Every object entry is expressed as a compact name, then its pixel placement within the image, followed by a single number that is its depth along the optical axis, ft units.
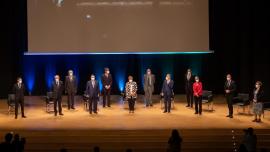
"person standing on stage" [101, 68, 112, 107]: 60.49
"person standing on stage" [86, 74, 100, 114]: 56.24
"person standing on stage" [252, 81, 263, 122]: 50.42
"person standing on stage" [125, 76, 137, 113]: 55.98
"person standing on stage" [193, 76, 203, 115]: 54.80
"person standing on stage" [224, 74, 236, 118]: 53.11
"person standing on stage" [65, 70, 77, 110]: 59.47
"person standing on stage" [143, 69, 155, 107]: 61.46
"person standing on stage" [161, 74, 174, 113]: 56.29
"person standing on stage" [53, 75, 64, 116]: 55.57
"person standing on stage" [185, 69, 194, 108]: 60.54
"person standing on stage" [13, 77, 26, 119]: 54.24
